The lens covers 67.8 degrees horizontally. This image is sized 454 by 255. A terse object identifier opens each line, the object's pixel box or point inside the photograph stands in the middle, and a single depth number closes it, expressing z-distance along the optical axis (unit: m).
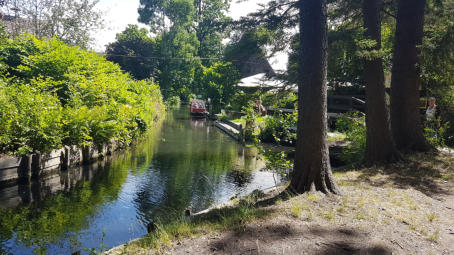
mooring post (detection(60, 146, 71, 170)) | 11.51
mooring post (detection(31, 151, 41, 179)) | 10.19
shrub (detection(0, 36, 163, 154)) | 9.98
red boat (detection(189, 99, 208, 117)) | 37.75
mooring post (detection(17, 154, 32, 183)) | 9.74
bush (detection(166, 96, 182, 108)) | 57.56
